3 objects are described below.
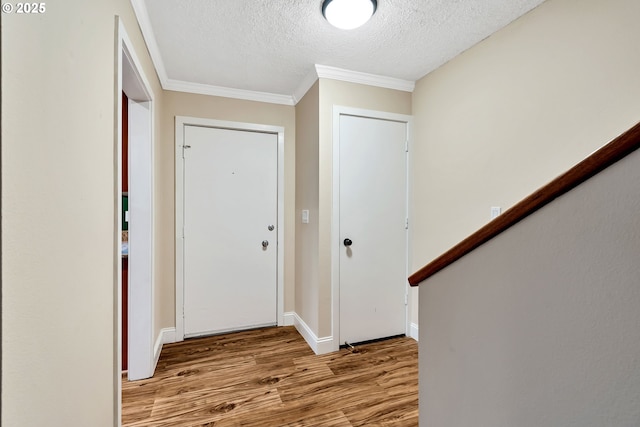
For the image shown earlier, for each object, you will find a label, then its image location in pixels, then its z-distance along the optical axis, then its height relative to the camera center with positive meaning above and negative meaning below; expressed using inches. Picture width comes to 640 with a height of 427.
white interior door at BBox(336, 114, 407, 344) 95.1 -6.3
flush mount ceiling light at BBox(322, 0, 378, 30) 60.1 +44.9
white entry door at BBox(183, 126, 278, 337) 102.8 -8.1
